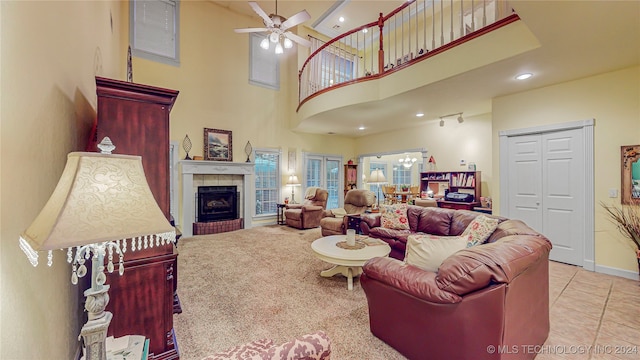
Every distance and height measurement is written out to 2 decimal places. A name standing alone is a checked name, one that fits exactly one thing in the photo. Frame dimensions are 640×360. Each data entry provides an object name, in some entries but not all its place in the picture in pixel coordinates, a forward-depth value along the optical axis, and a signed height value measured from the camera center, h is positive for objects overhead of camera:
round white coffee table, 2.79 -0.85
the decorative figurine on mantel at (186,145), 5.80 +0.82
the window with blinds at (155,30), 5.34 +3.28
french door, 8.08 +0.19
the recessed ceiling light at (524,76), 3.52 +1.44
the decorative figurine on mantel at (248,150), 6.71 +0.80
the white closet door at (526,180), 4.14 -0.03
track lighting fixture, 5.61 +1.36
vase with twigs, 3.20 -0.55
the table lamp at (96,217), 0.74 -0.11
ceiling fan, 3.94 +2.55
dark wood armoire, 1.58 -0.10
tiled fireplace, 5.73 -0.02
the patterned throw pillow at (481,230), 2.50 -0.52
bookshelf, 5.68 -0.08
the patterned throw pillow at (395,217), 4.12 -0.63
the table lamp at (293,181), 7.29 -0.03
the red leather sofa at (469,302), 1.42 -0.77
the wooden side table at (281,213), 7.06 -0.95
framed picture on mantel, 6.11 +0.87
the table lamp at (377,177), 7.64 +0.06
